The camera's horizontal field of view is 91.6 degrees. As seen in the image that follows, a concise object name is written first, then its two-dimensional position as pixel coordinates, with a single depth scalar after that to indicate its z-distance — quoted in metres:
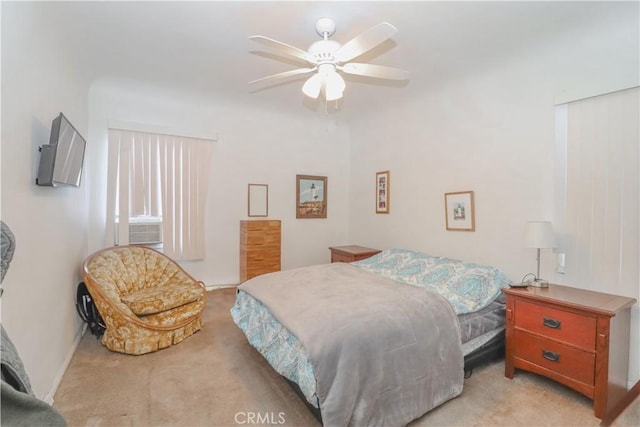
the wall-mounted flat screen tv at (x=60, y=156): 1.80
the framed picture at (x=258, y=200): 4.52
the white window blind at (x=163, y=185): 3.70
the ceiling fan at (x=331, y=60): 1.88
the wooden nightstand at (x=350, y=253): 4.16
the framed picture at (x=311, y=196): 4.89
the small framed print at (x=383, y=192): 4.34
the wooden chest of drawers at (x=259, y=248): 4.17
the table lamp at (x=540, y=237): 2.29
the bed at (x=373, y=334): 1.62
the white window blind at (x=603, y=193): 2.16
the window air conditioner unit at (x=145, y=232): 3.80
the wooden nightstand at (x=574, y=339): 1.83
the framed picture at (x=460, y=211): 3.24
